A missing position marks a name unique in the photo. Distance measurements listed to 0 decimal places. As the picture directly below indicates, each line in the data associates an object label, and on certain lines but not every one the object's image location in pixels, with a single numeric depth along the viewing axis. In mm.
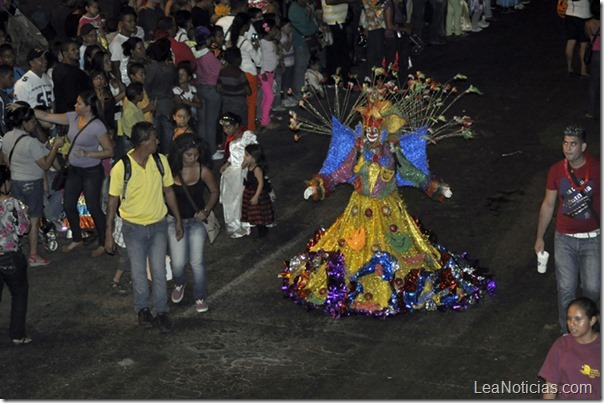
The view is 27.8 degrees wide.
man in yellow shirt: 11031
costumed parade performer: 11562
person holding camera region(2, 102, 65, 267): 12656
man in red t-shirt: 10141
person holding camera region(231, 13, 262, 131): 16953
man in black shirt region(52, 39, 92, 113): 14586
